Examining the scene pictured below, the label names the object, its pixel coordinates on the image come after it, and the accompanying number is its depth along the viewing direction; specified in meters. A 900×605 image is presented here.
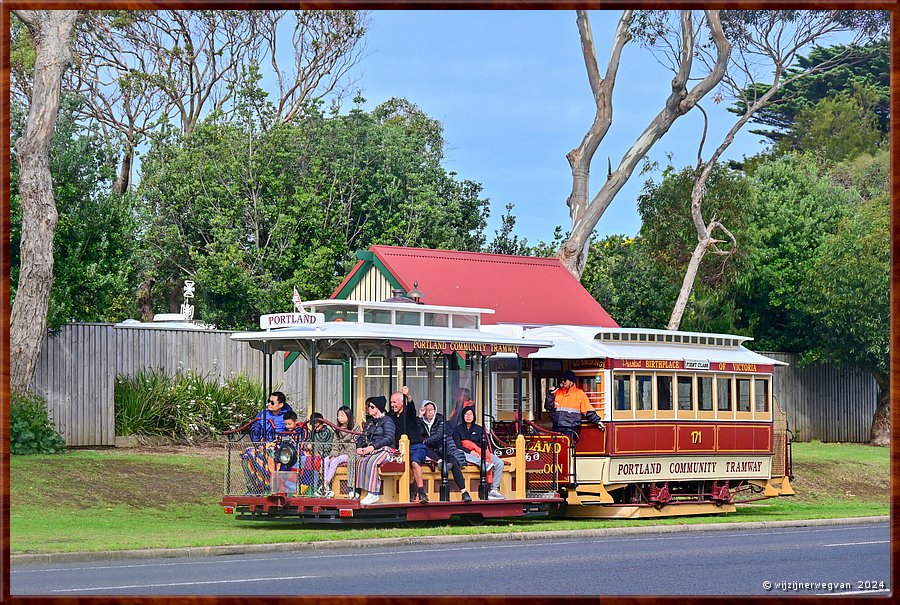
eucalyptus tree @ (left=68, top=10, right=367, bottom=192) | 45.97
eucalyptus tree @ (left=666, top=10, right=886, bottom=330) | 38.88
